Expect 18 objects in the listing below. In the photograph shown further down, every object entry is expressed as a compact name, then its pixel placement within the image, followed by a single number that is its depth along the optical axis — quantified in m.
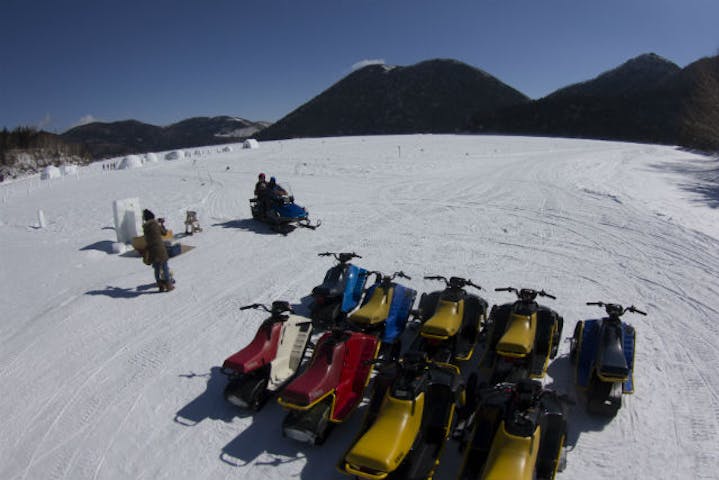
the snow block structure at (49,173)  24.02
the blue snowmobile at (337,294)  6.35
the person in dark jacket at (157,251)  7.70
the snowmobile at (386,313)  5.52
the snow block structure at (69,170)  25.35
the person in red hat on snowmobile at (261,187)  11.83
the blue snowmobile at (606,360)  4.27
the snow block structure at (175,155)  29.63
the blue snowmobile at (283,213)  11.16
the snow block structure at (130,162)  26.39
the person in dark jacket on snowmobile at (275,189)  11.48
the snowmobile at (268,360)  4.68
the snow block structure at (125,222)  10.66
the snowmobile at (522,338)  4.59
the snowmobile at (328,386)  4.06
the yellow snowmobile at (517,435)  3.22
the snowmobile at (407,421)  3.35
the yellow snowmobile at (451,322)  4.99
